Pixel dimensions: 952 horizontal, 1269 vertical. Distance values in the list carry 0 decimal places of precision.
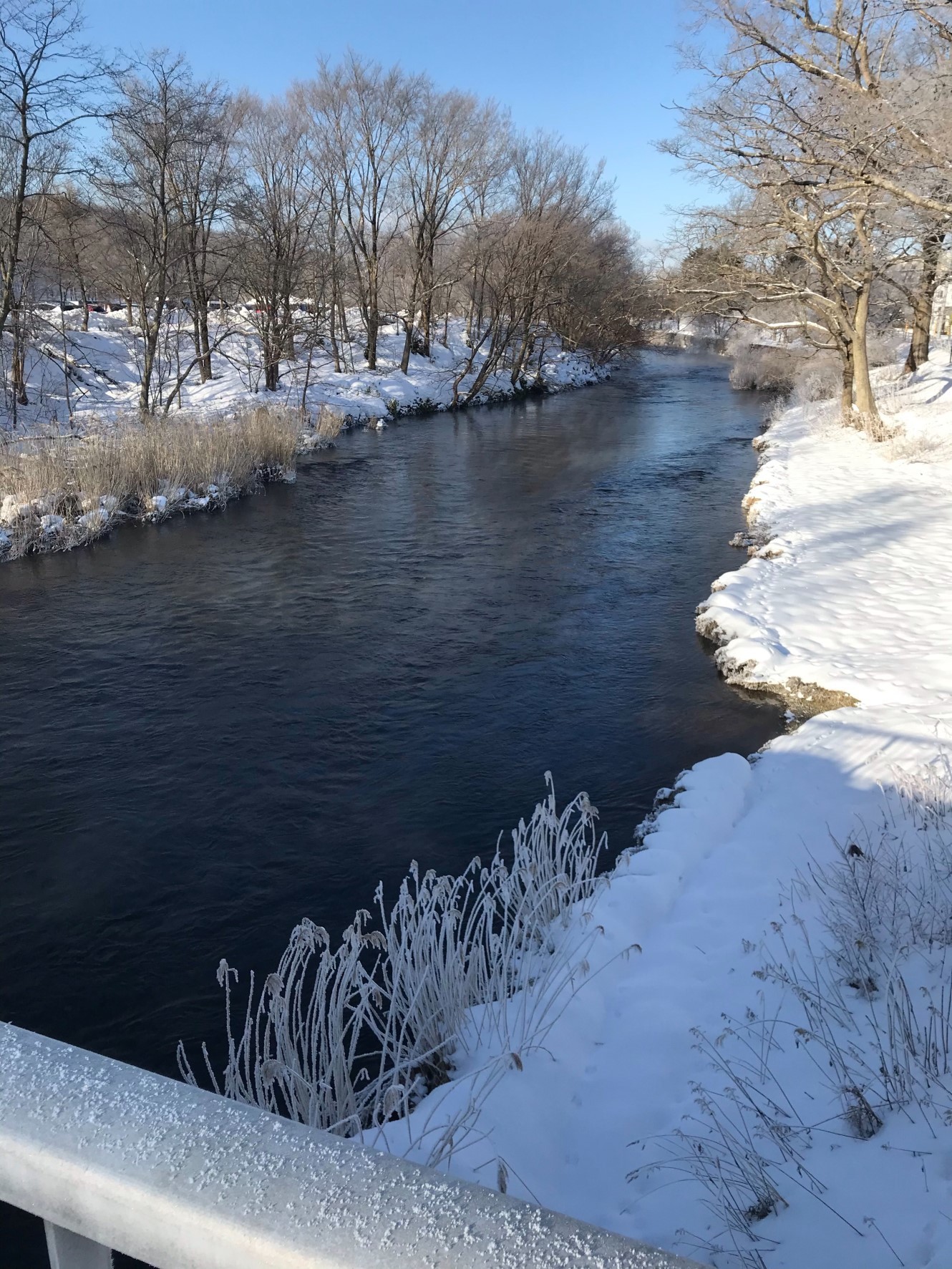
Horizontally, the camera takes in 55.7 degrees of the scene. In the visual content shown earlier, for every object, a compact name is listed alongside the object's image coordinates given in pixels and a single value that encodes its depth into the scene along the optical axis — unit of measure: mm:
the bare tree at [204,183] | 21438
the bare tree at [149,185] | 19281
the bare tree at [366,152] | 30438
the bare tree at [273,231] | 26078
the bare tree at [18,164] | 14953
